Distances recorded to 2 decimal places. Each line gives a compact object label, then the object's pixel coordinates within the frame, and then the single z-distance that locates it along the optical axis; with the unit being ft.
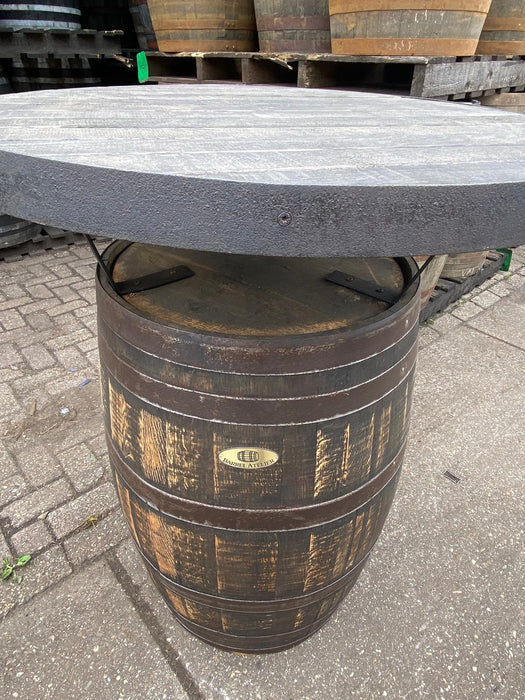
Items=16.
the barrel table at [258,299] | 2.34
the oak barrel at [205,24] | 11.35
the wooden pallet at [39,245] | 14.02
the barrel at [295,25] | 10.12
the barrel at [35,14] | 13.82
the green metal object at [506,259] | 14.17
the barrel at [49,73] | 14.23
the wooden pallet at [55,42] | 13.77
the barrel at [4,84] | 14.26
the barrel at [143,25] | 15.67
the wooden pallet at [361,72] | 8.64
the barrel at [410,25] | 8.31
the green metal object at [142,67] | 9.51
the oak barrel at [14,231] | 13.28
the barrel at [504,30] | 10.41
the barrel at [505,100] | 11.81
